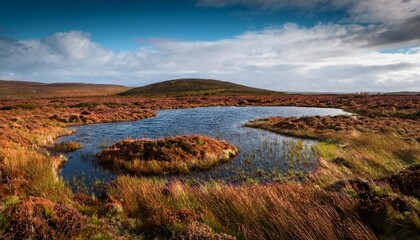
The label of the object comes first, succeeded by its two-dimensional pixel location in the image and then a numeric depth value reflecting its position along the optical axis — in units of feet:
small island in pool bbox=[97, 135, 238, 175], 53.21
